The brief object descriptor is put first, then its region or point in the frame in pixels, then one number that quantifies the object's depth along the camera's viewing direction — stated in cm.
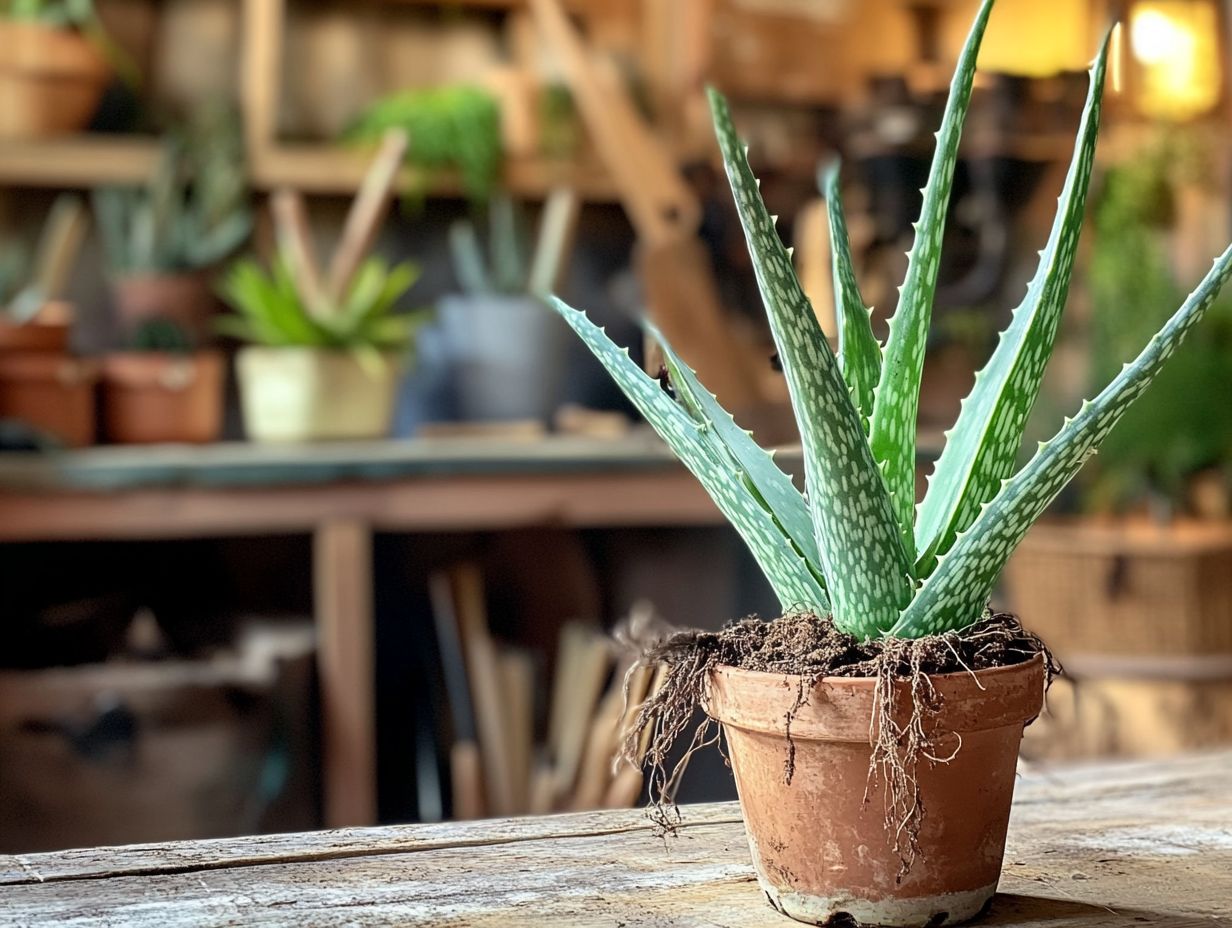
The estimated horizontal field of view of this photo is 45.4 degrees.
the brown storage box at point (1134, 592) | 246
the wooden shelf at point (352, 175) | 259
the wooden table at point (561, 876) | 70
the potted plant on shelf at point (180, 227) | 246
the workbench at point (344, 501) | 196
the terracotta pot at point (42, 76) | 237
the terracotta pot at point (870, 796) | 66
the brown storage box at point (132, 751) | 190
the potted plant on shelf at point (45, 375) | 213
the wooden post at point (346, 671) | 200
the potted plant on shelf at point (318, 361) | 222
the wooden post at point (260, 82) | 258
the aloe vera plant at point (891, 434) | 63
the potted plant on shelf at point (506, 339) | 246
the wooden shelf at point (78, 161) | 242
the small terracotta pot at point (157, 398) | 225
